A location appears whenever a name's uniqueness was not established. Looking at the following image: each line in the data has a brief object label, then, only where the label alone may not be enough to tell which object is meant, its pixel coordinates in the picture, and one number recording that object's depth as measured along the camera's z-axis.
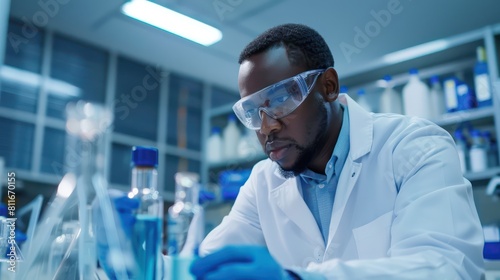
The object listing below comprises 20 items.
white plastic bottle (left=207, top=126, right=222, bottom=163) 3.38
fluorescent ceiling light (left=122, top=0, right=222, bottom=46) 3.20
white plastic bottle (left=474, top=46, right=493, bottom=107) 2.31
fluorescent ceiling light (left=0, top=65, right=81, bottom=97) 3.33
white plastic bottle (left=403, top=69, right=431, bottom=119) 2.51
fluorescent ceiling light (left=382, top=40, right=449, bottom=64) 2.49
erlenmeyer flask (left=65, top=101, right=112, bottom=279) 0.69
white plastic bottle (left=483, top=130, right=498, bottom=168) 2.32
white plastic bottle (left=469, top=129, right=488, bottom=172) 2.31
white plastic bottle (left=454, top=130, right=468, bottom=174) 2.40
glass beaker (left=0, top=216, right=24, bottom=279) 0.80
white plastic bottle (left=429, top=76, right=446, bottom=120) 2.55
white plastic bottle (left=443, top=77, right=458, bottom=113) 2.45
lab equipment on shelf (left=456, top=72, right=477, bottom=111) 2.38
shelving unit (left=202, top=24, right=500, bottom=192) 2.24
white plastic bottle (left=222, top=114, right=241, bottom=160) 3.28
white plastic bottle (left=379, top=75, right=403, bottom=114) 2.65
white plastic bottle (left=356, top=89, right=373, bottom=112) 2.71
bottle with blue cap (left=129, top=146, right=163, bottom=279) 0.68
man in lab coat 0.83
